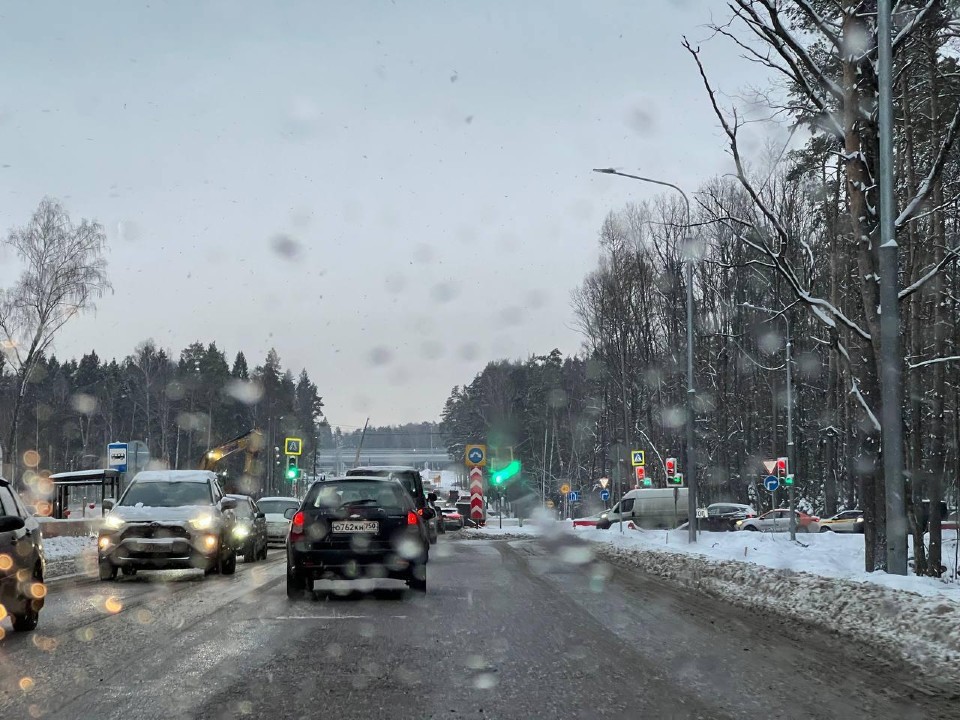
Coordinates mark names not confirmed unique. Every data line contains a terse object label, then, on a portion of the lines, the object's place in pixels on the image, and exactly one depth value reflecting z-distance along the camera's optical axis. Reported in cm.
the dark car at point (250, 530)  2366
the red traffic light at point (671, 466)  4255
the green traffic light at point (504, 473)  4400
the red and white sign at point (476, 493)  3960
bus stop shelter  3562
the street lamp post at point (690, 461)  2839
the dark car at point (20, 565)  985
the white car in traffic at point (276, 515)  3213
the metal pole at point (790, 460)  3254
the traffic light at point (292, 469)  4306
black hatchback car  1396
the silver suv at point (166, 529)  1753
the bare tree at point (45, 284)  4597
